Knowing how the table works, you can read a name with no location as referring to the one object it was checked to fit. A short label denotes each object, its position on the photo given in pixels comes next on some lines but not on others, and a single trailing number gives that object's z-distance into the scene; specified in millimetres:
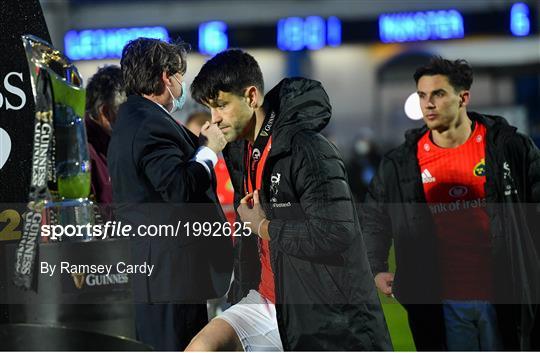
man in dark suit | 7449
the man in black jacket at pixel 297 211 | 6969
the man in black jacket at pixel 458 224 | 8297
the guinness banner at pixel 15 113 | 7590
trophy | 6922
